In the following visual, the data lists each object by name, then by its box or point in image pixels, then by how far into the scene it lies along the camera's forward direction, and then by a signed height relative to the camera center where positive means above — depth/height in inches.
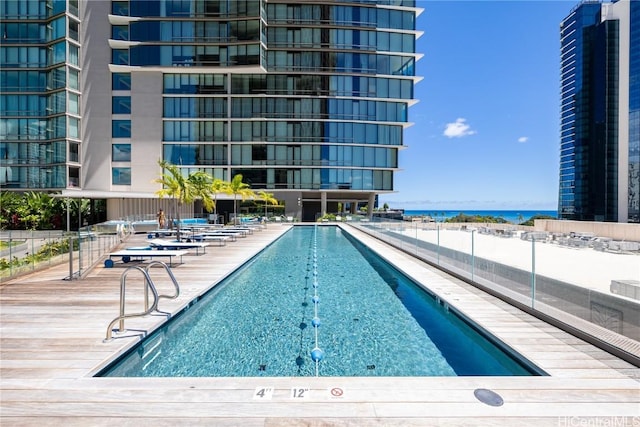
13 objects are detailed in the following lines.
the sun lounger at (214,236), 673.0 -48.8
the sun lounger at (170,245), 507.8 -49.6
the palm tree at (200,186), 912.9 +72.9
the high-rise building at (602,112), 2070.6 +672.7
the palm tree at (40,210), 1146.7 +7.9
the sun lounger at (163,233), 808.2 -49.9
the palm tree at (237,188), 1162.7 +85.9
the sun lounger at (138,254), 402.6 -50.9
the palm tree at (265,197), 1348.4 +64.9
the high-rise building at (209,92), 1411.2 +527.4
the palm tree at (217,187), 1079.0 +86.0
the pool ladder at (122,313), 191.1 -58.5
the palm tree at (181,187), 811.4 +63.7
